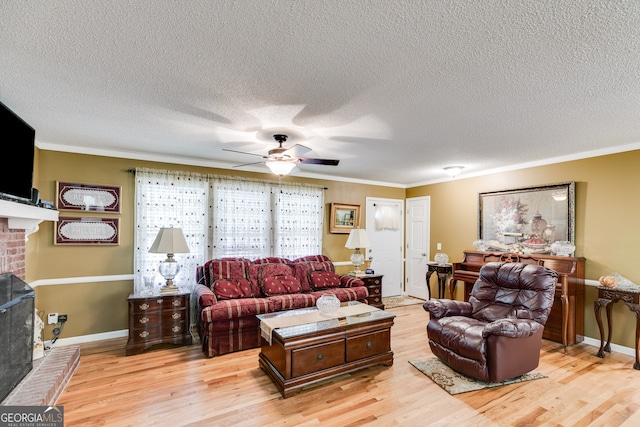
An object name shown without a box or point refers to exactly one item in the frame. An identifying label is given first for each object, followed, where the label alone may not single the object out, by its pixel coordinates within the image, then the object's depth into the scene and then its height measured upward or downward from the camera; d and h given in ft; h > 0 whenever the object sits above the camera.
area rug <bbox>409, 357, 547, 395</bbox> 8.89 -4.87
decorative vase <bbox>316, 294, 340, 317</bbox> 10.45 -2.98
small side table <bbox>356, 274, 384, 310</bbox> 16.25 -3.73
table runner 9.42 -3.30
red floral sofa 11.27 -3.26
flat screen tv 7.44 +1.57
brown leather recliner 8.90 -3.36
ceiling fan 9.95 +1.90
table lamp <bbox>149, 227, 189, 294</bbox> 12.11 -1.28
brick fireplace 7.30 -3.00
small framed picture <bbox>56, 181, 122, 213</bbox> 12.00 +0.76
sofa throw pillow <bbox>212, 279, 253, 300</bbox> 12.59 -2.99
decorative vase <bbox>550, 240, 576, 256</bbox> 12.65 -1.15
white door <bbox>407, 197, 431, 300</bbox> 19.92 -1.73
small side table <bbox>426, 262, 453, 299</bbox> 17.29 -3.00
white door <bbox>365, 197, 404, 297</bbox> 20.20 -1.47
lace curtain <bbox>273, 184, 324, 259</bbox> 16.31 -0.12
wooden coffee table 8.58 -3.96
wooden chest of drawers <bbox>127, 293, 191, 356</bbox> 11.22 -3.94
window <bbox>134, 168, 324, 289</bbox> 13.32 +0.03
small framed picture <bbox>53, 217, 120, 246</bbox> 12.00 -0.61
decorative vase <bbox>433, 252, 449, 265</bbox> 17.58 -2.26
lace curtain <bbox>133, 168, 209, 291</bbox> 13.12 +0.08
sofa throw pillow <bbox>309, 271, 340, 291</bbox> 15.05 -3.08
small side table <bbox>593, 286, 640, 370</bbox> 10.36 -2.87
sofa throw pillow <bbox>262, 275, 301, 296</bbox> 13.60 -3.05
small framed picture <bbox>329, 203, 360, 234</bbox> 18.44 +0.02
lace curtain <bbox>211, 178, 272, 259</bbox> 14.74 -0.04
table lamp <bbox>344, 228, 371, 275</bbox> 17.01 -1.38
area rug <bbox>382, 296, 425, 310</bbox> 18.31 -5.17
